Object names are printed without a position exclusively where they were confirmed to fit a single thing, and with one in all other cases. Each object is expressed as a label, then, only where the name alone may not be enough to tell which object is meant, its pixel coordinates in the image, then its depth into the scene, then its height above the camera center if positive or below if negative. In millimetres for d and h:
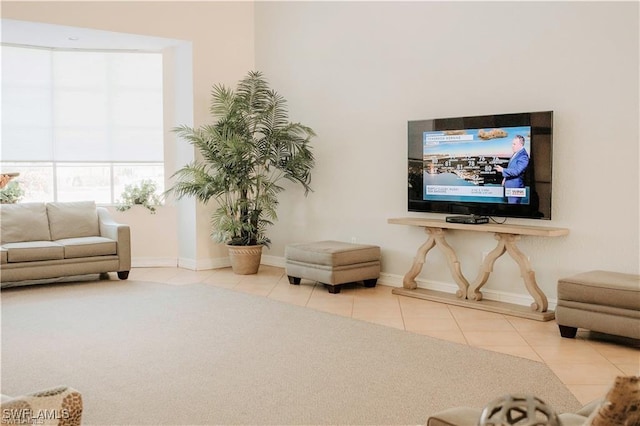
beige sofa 6672 -538
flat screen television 5367 +214
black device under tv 5707 -261
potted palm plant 7340 +337
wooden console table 5332 -681
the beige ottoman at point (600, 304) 4332 -776
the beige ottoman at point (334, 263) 6383 -718
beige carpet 3322 -1061
